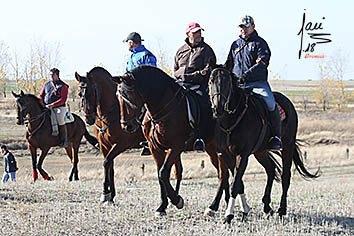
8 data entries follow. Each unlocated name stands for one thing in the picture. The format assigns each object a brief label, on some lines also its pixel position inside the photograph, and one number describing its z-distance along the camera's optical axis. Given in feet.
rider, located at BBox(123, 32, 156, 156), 68.84
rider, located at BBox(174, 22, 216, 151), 62.22
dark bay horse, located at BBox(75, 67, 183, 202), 69.24
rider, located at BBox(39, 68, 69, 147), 99.83
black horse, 50.64
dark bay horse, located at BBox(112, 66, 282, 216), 57.44
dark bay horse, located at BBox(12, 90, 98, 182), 99.88
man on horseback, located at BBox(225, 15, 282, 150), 56.34
